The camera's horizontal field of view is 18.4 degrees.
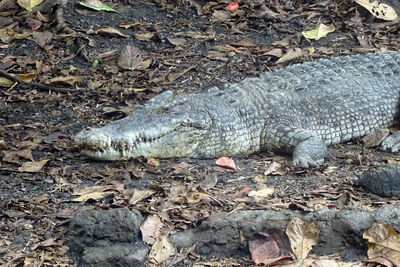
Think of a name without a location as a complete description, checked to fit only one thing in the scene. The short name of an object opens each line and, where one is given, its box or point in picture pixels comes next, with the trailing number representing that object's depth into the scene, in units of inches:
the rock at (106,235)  249.4
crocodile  361.7
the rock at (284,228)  255.0
